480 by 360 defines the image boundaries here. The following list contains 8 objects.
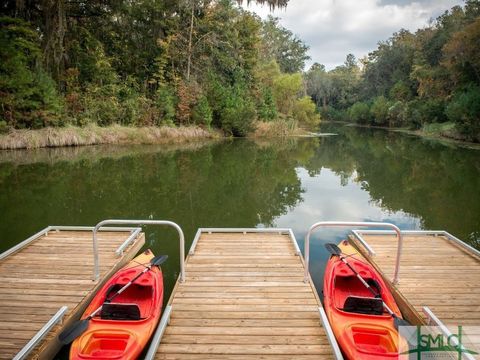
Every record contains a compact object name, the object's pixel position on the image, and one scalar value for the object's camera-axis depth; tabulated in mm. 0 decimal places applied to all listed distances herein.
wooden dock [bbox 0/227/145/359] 3209
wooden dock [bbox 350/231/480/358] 3721
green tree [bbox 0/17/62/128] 16641
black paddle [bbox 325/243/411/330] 3188
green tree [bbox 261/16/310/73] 47094
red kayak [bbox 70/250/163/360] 3016
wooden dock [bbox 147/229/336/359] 3076
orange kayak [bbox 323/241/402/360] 3067
